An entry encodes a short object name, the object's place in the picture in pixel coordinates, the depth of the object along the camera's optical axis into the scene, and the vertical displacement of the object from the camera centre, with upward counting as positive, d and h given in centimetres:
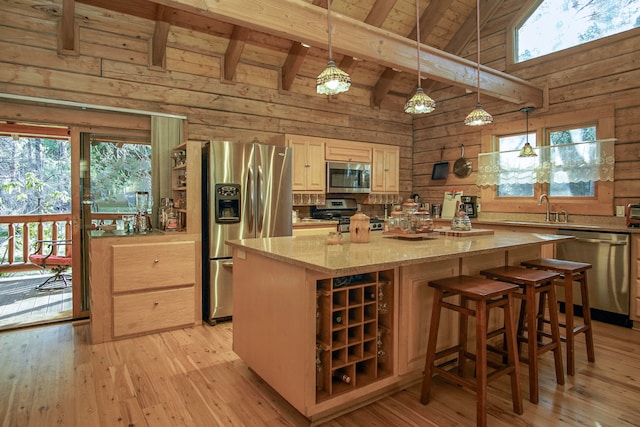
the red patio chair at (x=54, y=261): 469 -65
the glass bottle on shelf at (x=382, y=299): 223 -53
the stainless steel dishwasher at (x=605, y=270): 348 -59
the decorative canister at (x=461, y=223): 304 -12
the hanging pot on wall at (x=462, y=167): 538 +60
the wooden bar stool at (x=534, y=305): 223 -60
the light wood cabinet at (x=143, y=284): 313 -65
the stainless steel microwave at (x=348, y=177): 493 +42
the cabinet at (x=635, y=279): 339 -64
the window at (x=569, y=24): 396 +210
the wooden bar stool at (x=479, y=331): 193 -67
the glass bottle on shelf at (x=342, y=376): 207 -94
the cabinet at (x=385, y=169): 542 +58
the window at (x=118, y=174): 384 +38
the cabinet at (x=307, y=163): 466 +58
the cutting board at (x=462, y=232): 292 -19
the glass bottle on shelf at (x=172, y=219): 361 -10
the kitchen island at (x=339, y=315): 191 -61
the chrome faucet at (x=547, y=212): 447 -4
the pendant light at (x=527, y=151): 433 +66
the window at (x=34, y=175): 549 +52
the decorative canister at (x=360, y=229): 256 -14
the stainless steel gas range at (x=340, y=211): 511 -3
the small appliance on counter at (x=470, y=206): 531 +4
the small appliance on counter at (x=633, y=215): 351 -7
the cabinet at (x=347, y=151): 494 +78
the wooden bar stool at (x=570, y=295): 257 -61
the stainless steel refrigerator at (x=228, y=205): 357 +4
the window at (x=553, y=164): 405 +53
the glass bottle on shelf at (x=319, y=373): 204 -89
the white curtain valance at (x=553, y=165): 404 +52
